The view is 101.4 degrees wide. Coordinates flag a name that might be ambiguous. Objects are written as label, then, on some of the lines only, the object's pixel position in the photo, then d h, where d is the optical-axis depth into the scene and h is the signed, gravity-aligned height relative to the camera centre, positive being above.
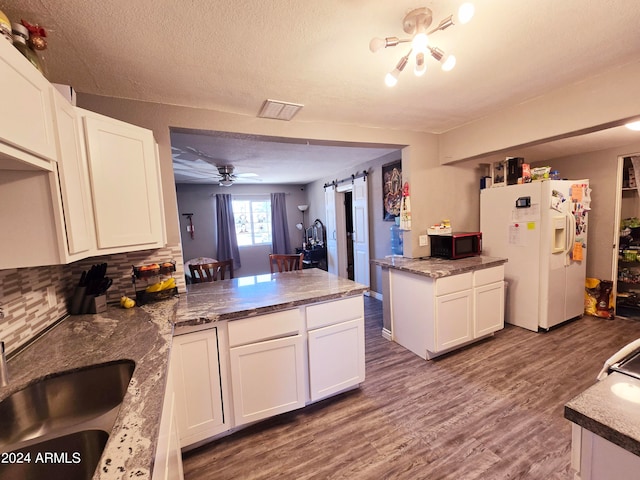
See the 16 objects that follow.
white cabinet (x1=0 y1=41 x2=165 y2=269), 0.90 +0.24
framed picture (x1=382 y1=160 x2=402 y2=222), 3.55 +0.37
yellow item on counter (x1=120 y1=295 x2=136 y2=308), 1.68 -0.48
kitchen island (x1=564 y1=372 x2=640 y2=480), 0.61 -0.53
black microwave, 2.74 -0.34
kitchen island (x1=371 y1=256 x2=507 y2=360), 2.38 -0.84
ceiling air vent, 1.93 +0.86
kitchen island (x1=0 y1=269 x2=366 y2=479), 0.70 -0.54
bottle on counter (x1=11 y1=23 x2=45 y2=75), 0.98 +0.72
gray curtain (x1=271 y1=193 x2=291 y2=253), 6.23 -0.06
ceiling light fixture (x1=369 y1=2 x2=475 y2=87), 1.13 +0.79
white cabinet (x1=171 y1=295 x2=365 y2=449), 1.51 -0.92
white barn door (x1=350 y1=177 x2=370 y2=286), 4.24 -0.20
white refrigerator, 2.75 -0.38
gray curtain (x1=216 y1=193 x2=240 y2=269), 5.76 -0.05
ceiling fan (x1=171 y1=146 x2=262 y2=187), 3.21 +0.88
